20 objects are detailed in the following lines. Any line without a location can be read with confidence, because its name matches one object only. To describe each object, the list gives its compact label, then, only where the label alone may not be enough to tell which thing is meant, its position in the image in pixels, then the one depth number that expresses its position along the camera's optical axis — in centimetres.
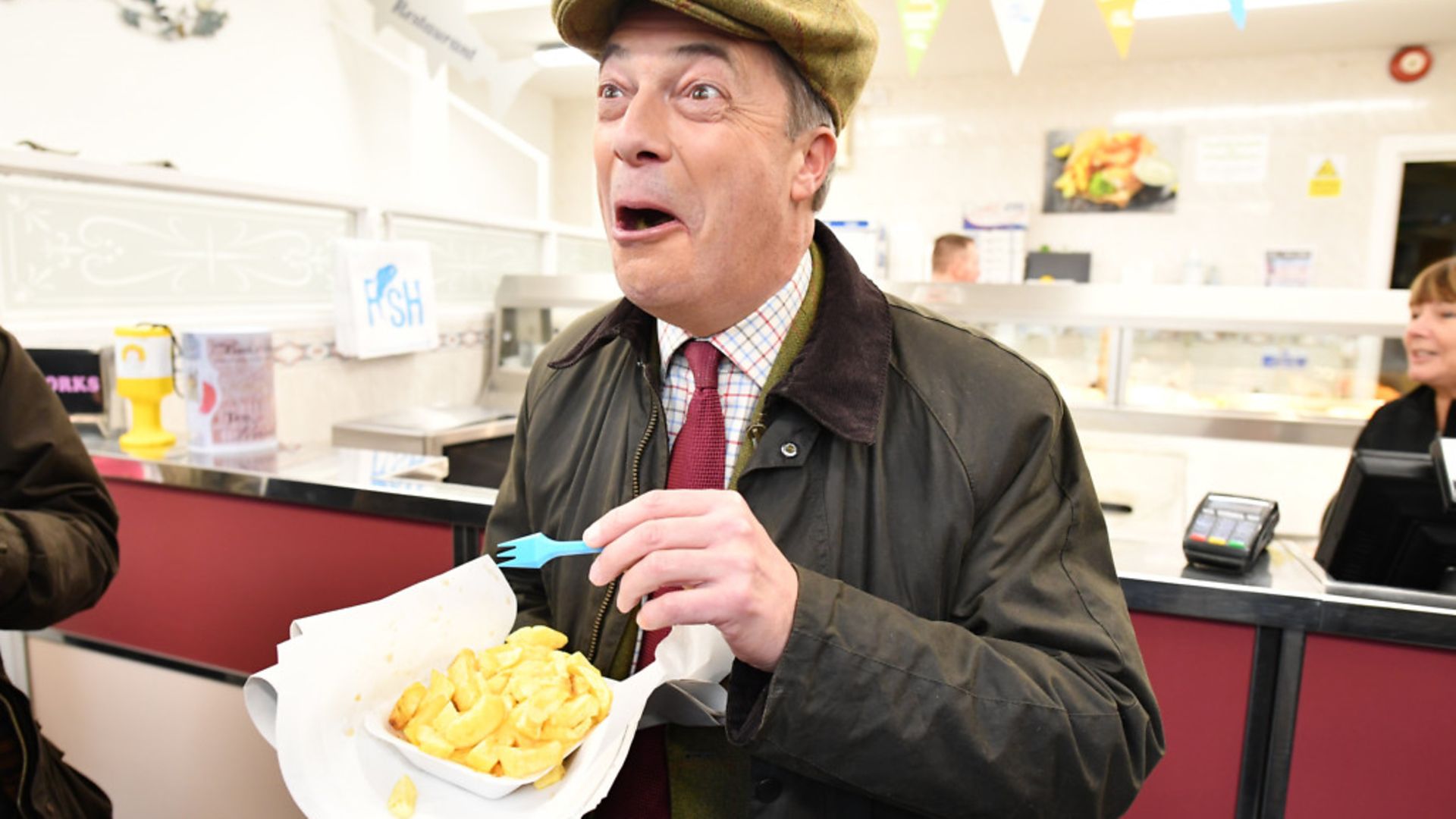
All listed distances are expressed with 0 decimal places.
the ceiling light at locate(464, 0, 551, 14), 593
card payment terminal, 145
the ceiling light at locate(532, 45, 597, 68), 722
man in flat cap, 86
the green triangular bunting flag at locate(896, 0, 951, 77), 285
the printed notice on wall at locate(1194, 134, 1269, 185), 683
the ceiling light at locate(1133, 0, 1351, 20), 533
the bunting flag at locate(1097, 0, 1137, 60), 250
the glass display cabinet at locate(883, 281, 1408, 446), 286
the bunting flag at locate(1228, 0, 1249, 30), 218
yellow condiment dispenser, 206
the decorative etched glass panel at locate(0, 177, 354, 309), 205
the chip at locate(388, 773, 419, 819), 91
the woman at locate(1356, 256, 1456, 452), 247
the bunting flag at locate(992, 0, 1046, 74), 285
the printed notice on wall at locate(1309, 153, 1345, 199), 667
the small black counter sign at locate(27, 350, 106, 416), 208
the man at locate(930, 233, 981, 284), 556
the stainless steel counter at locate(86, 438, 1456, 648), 135
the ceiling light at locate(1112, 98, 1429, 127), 654
